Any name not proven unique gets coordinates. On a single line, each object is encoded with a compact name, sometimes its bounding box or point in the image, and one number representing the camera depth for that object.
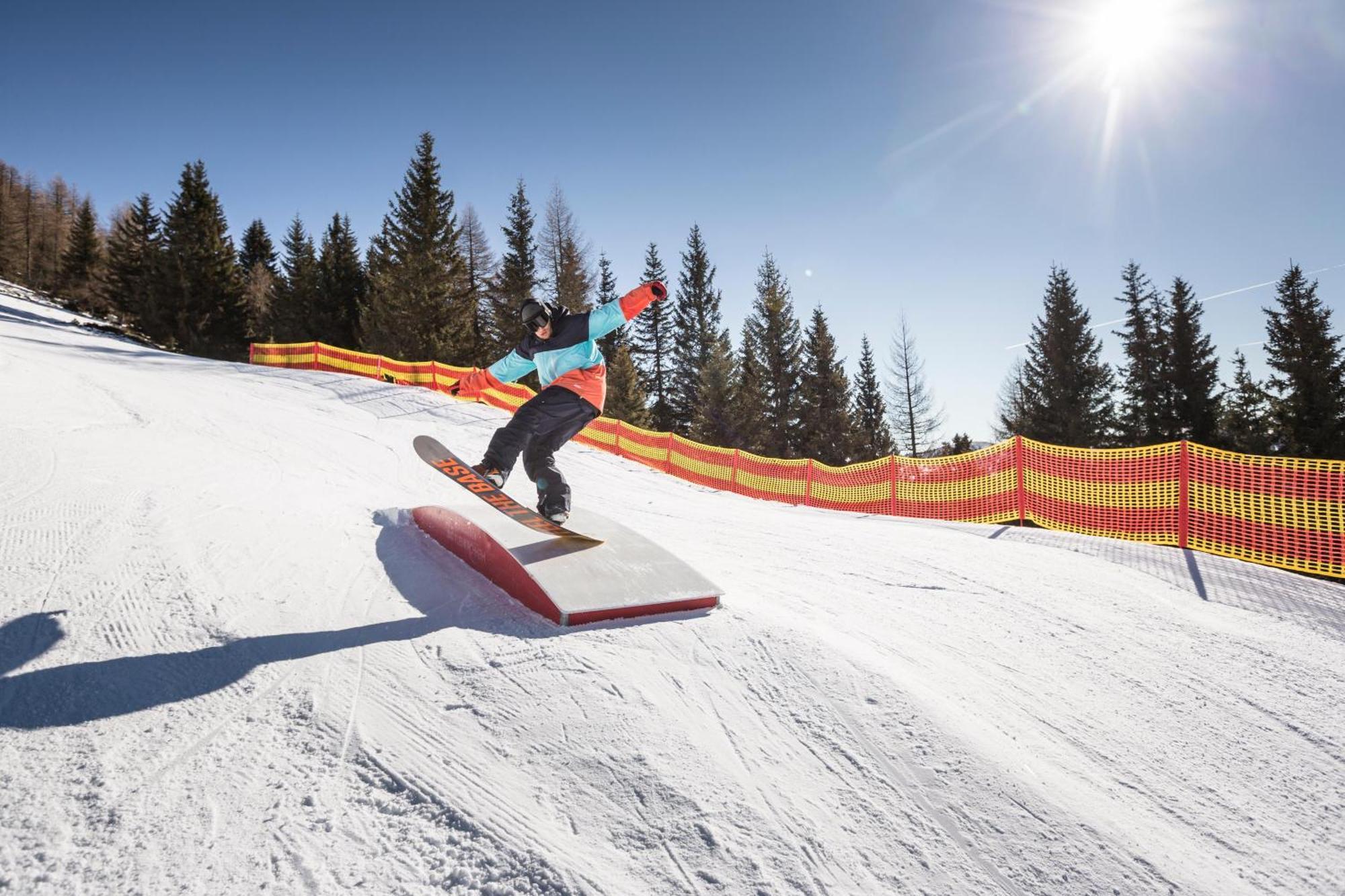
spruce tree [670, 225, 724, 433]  38.59
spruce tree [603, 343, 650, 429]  30.44
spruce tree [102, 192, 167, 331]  33.09
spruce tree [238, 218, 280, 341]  36.78
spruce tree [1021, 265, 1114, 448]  29.14
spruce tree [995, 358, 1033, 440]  32.84
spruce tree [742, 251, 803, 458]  34.44
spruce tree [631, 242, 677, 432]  39.94
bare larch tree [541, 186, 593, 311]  34.06
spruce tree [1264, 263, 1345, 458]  23.14
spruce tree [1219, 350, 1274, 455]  25.58
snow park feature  3.09
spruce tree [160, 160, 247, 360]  33.12
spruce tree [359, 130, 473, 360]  29.39
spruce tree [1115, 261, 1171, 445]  28.94
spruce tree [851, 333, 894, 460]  33.75
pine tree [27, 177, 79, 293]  53.03
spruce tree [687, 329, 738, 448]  32.91
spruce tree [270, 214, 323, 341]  36.03
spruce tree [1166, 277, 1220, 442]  28.27
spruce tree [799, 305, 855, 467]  33.53
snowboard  4.06
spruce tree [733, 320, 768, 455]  32.88
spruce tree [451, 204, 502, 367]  32.22
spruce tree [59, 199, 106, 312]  46.41
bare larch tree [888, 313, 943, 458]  37.53
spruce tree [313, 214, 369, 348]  36.12
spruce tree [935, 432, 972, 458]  39.72
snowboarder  4.18
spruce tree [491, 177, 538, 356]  33.47
